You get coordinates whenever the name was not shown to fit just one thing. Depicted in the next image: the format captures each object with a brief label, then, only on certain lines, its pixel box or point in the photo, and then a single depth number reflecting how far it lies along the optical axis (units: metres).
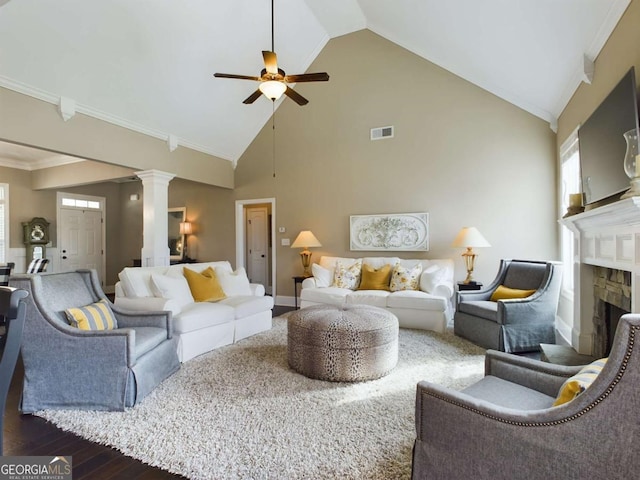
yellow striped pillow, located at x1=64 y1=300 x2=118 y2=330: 2.43
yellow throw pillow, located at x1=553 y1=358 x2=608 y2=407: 1.09
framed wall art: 5.23
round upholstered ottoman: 2.70
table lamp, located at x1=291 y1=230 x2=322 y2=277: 5.55
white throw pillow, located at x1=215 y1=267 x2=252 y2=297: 4.23
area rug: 1.72
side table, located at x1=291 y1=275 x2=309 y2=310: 5.66
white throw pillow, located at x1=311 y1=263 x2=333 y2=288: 5.17
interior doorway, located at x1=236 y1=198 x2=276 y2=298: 7.55
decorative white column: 5.04
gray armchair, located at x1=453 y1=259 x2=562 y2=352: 3.38
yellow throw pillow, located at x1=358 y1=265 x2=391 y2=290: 4.81
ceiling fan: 3.15
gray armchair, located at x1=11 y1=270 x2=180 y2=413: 2.28
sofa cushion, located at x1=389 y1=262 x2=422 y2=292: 4.65
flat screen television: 2.04
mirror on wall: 7.18
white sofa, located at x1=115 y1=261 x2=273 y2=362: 3.22
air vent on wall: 5.43
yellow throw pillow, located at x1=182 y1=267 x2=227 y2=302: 3.85
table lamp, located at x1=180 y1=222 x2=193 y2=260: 7.07
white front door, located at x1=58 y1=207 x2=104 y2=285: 7.10
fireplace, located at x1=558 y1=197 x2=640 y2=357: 1.94
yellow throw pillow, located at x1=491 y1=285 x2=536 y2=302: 3.66
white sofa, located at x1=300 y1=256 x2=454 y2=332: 4.19
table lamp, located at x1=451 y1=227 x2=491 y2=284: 4.43
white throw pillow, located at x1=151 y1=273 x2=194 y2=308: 3.42
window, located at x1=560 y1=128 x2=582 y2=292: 3.84
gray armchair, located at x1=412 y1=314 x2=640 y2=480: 0.91
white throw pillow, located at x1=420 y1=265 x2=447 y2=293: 4.45
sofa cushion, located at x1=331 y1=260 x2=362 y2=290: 5.02
